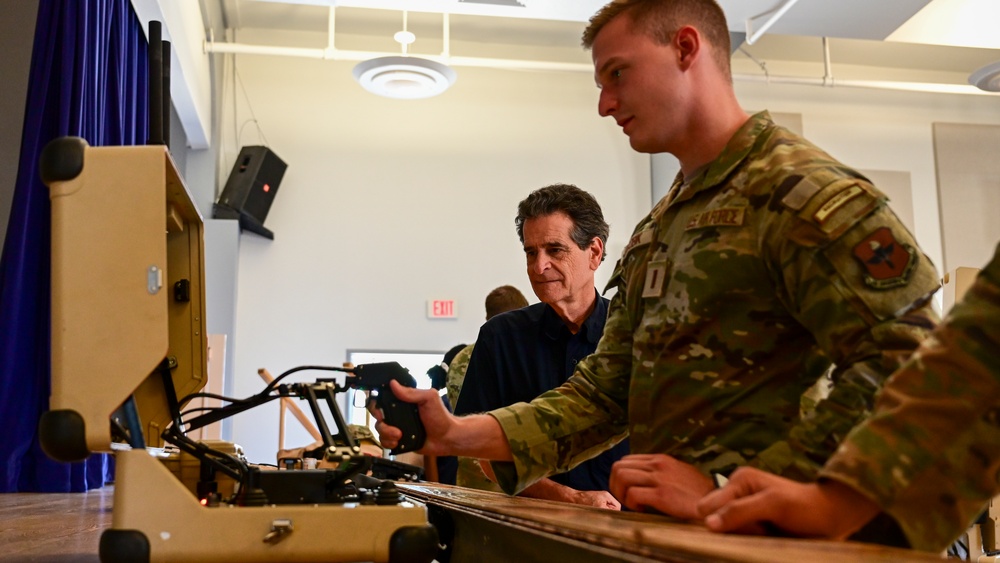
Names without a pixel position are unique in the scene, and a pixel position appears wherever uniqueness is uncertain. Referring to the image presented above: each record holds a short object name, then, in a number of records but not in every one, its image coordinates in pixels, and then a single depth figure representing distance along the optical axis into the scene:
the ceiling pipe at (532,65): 6.67
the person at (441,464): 2.95
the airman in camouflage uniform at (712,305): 0.98
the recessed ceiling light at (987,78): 5.68
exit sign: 7.27
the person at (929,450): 0.65
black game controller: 1.15
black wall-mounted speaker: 6.78
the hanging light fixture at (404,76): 5.62
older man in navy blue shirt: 2.30
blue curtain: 3.53
